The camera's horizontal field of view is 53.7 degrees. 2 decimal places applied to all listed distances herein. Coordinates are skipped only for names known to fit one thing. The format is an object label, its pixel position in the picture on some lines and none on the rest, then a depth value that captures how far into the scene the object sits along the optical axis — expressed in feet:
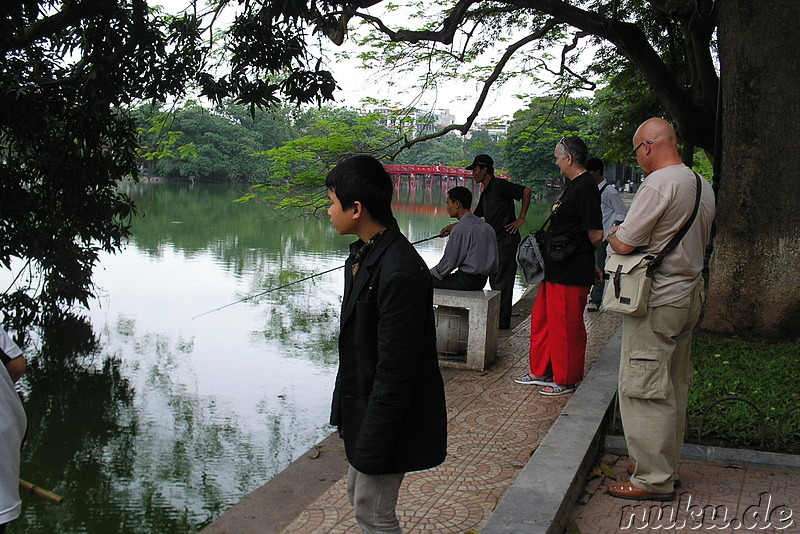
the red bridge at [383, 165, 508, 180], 94.22
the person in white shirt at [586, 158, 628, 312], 25.73
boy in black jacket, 7.63
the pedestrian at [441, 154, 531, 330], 24.35
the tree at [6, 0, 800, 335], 21.09
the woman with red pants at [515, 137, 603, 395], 17.24
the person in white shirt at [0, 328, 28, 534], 7.95
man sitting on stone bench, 21.30
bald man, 11.28
